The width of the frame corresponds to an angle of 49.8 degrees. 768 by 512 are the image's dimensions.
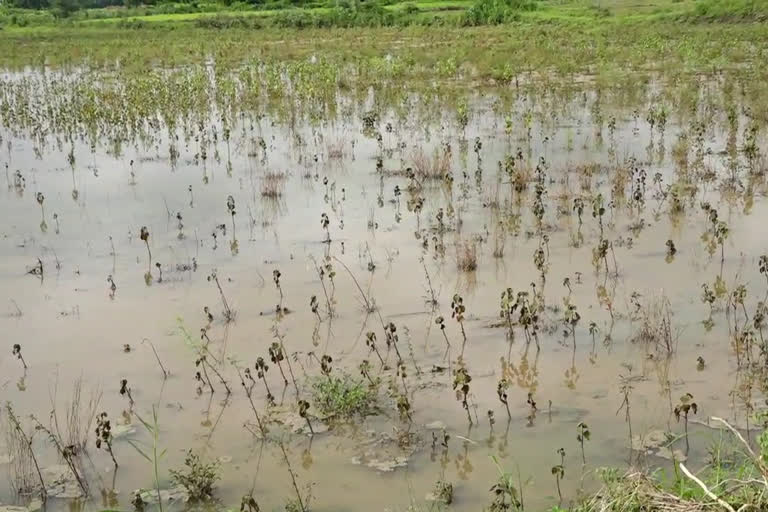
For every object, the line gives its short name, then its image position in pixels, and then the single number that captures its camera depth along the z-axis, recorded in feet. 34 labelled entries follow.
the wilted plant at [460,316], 18.63
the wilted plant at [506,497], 12.25
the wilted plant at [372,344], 17.79
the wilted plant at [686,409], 14.10
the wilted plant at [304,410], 14.93
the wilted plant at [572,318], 18.71
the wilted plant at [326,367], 16.57
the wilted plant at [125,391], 16.48
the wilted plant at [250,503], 12.42
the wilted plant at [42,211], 29.50
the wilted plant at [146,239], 24.33
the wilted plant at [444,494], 13.56
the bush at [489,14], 120.06
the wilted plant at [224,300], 21.49
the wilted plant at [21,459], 14.49
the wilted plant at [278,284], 21.61
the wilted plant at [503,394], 15.53
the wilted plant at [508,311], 19.17
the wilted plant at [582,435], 13.68
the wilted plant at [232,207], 27.84
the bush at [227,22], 127.85
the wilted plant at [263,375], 16.36
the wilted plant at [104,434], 14.61
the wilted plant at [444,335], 18.22
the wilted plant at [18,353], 18.67
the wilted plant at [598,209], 25.40
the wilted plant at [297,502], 13.38
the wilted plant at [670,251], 23.57
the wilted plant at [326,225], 26.01
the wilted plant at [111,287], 23.38
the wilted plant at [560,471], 12.97
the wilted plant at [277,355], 16.52
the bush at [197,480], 14.05
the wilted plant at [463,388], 15.24
